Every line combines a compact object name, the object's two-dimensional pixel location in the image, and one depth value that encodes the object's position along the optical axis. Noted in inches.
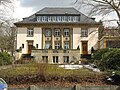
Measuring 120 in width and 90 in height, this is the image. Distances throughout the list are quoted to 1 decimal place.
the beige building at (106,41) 1400.3
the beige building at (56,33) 1539.9
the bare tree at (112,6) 673.5
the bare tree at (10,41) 1700.3
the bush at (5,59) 1018.0
